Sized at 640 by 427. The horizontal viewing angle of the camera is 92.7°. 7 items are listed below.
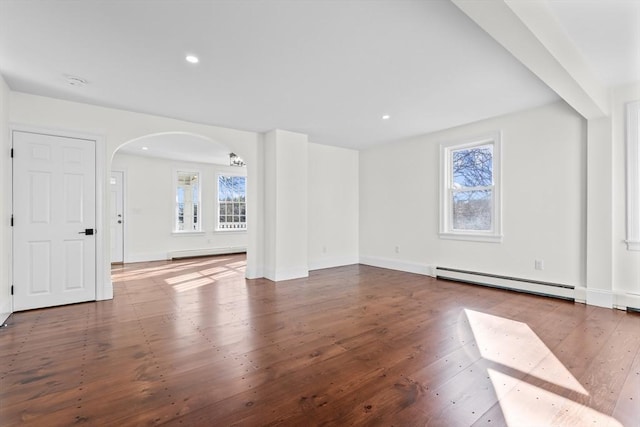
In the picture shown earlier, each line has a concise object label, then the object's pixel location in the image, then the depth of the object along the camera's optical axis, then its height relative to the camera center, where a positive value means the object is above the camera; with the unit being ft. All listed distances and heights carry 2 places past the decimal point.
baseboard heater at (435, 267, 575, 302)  13.32 -3.36
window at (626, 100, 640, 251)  11.50 +1.47
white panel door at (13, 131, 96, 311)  12.00 -0.30
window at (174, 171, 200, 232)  26.81 +1.07
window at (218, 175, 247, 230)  29.17 +1.09
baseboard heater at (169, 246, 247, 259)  25.97 -3.51
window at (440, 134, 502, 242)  15.64 +1.31
